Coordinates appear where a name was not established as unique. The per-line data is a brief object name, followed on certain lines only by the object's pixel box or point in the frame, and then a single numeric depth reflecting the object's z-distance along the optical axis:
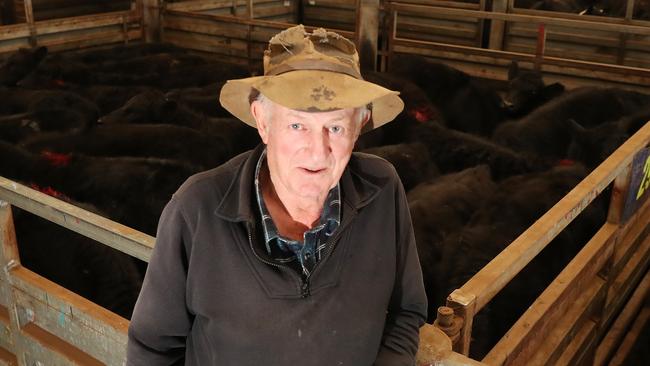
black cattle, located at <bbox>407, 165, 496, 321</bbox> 4.43
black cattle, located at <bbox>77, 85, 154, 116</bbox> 8.45
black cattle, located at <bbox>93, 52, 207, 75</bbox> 9.77
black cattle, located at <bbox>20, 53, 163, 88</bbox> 9.08
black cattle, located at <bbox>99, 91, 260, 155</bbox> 7.19
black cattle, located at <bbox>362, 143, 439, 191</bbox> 6.02
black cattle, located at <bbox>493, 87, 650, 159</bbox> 7.40
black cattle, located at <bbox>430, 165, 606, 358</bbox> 3.93
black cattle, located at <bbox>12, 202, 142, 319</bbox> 4.02
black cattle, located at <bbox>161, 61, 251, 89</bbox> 9.38
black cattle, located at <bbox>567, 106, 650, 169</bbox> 6.56
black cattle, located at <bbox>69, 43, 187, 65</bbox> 10.02
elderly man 1.88
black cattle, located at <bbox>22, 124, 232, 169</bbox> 6.61
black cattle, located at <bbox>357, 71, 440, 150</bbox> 7.20
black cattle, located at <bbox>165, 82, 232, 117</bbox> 8.14
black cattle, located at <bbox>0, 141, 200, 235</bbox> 5.30
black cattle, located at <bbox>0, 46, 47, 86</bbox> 9.00
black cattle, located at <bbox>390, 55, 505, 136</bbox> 8.25
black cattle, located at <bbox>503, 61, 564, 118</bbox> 8.09
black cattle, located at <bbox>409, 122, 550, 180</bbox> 6.21
